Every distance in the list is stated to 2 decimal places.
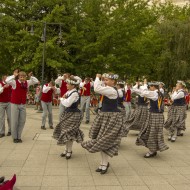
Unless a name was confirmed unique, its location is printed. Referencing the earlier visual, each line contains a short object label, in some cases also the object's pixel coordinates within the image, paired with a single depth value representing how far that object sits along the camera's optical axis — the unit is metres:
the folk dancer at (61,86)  10.76
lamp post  17.96
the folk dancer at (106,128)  5.88
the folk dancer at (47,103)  10.77
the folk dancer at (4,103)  9.42
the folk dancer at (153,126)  7.23
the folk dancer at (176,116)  9.65
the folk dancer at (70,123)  6.78
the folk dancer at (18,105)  8.55
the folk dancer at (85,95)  12.92
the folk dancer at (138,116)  10.18
